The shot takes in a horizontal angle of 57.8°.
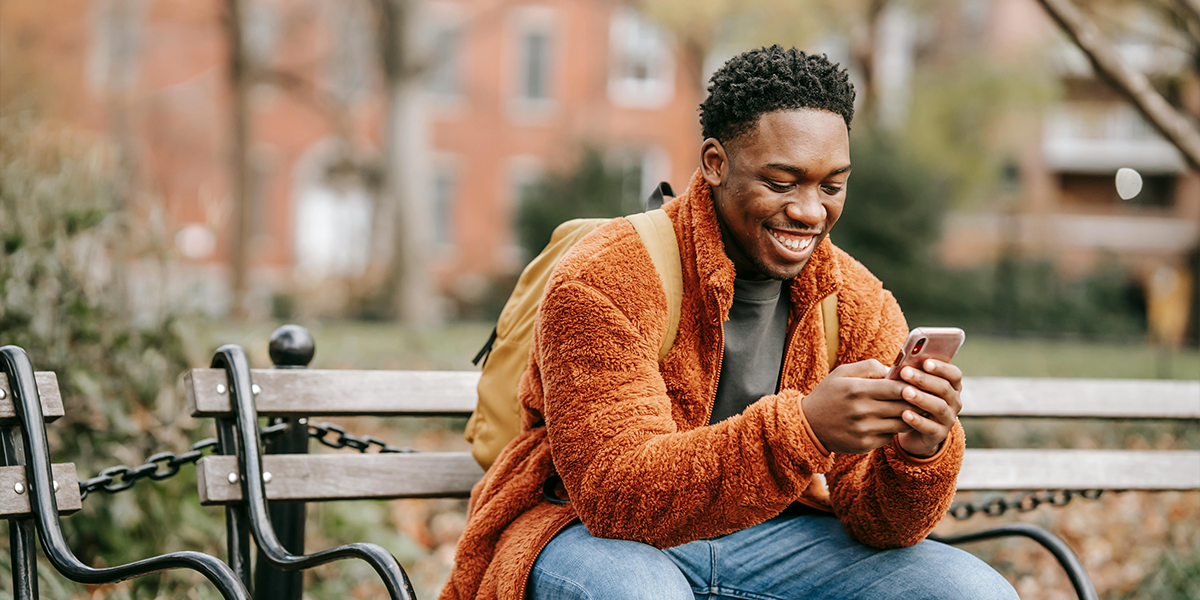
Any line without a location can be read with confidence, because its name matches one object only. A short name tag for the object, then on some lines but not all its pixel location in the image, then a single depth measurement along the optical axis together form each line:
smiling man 1.76
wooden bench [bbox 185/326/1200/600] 2.37
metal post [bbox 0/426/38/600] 2.08
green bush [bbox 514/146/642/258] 18.16
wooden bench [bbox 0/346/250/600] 2.07
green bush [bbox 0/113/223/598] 3.32
